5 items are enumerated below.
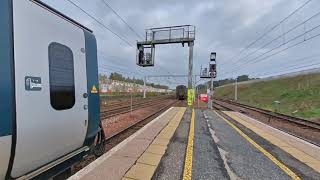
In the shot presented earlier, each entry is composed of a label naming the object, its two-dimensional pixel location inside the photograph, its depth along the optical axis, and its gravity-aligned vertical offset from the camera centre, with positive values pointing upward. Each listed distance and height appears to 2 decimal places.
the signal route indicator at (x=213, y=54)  11.71 +3.14
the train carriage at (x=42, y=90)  1.30 +0.01
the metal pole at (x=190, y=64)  14.63 +3.04
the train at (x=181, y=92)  26.56 -0.59
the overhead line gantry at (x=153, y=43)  14.11 +5.31
